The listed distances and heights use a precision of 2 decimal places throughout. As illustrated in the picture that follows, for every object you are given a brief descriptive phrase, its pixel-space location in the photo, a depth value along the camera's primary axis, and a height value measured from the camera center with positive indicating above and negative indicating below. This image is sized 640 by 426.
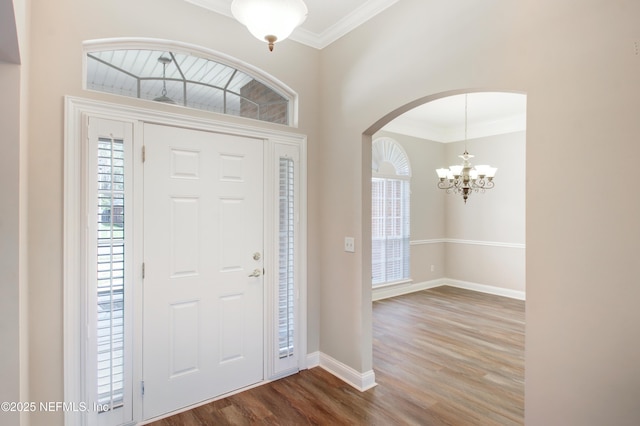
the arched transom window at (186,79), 2.28 +1.04
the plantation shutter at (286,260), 2.99 -0.41
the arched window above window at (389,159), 5.58 +0.95
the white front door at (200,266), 2.39 -0.40
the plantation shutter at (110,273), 2.19 -0.38
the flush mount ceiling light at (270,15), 1.69 +1.03
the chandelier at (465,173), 4.35 +0.55
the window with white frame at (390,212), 5.63 +0.04
